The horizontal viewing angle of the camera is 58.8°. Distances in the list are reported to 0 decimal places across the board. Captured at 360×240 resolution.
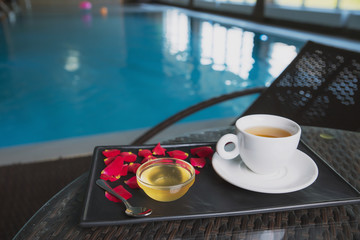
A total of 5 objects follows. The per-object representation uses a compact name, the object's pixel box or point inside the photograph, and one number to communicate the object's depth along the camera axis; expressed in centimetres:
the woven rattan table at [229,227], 41
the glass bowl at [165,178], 43
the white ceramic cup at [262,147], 46
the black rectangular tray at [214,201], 42
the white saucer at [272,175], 45
